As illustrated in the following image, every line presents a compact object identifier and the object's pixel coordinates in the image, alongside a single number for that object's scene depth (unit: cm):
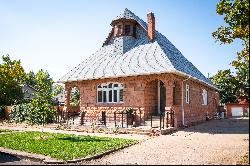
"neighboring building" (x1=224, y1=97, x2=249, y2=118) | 3147
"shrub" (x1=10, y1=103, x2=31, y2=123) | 2361
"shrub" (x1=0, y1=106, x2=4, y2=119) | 2872
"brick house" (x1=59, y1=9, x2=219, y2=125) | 1759
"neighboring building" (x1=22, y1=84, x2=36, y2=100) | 5126
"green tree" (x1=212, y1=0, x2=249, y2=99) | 733
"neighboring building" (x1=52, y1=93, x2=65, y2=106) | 6419
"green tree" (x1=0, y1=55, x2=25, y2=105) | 3206
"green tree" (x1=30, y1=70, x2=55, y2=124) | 1380
